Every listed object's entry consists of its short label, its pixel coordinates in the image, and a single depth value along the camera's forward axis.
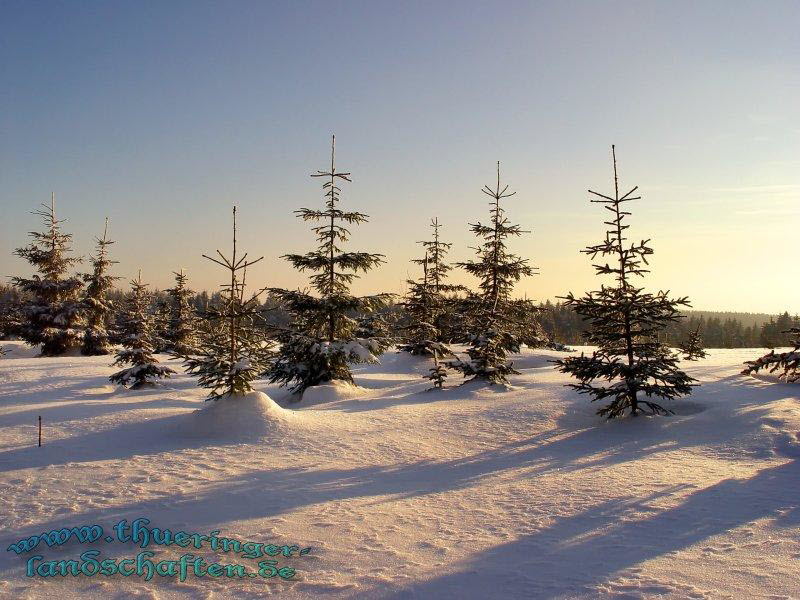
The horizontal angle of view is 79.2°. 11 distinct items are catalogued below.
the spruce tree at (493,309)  18.47
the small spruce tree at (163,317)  44.46
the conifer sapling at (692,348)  23.61
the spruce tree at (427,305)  30.66
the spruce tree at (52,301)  34.66
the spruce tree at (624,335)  12.27
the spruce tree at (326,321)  18.59
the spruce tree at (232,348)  13.62
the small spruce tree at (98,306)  36.66
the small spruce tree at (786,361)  14.24
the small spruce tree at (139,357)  21.44
